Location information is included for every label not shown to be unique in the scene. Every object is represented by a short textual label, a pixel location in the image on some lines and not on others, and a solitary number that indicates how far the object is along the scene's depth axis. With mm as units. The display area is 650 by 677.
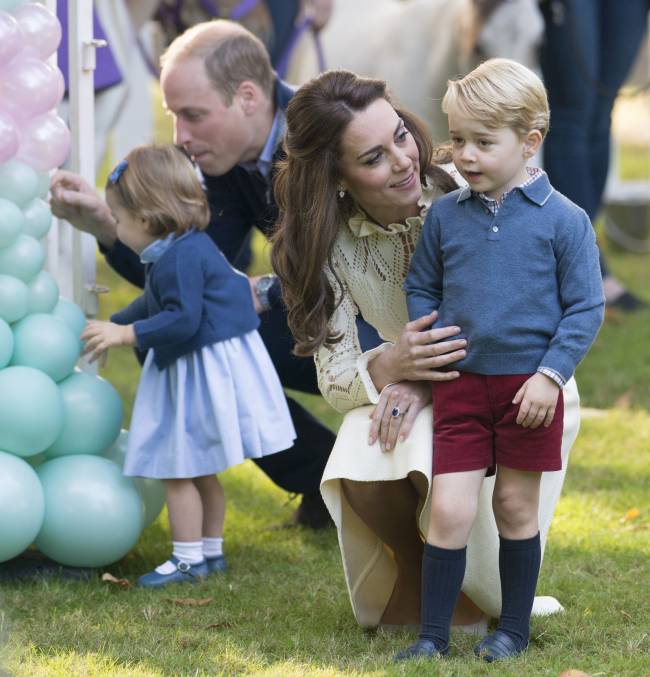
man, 7180
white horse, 11937
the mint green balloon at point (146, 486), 7004
